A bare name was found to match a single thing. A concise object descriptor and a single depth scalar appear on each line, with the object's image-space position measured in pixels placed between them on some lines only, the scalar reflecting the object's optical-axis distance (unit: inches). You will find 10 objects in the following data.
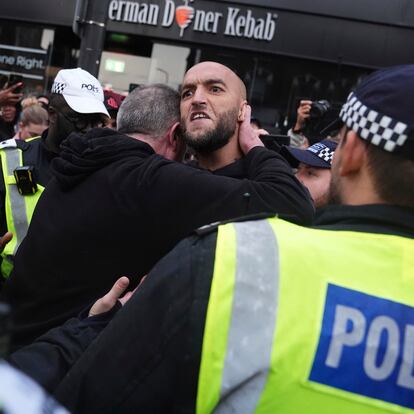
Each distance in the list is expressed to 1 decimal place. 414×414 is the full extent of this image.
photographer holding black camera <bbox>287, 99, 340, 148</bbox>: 184.7
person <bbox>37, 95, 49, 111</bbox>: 262.7
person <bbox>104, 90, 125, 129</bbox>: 163.9
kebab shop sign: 383.2
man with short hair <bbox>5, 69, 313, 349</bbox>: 71.2
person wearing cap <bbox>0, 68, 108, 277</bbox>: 106.7
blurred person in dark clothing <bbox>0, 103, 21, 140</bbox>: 203.9
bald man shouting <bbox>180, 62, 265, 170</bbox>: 91.6
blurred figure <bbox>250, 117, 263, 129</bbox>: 151.6
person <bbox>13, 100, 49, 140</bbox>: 215.3
